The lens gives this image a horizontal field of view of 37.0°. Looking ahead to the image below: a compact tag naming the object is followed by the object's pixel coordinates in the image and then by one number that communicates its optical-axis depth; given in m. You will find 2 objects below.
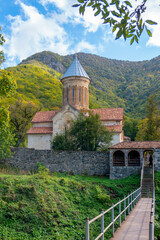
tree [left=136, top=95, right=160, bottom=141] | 27.12
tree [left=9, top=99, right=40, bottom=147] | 30.58
